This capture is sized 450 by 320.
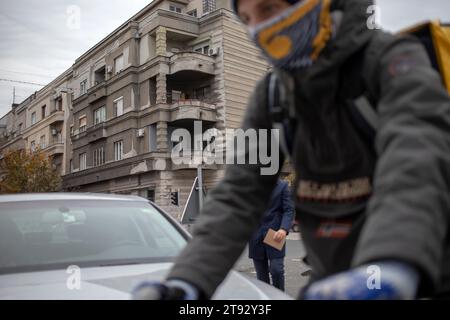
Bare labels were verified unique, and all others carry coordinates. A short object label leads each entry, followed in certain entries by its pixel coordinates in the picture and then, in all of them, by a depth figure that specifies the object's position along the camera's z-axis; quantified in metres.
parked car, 2.65
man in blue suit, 5.80
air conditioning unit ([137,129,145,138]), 28.51
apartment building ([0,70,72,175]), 41.62
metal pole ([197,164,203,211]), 9.59
